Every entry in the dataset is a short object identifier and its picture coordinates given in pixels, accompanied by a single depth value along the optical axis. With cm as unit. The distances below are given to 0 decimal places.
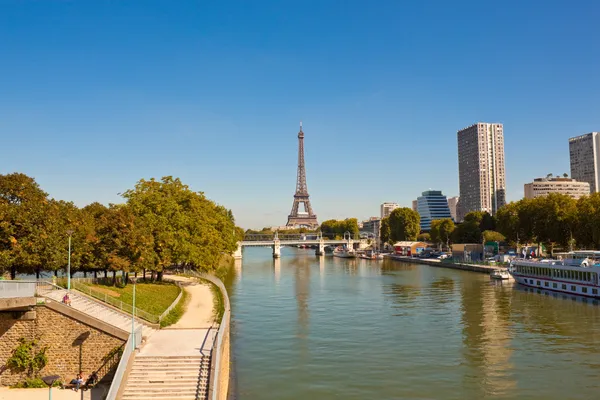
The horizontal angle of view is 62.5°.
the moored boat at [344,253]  15956
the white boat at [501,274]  7900
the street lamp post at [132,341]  2593
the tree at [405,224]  16925
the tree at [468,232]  13800
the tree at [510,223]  11025
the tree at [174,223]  5241
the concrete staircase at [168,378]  2302
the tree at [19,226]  3403
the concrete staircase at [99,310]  2912
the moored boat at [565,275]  5934
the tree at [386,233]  18262
